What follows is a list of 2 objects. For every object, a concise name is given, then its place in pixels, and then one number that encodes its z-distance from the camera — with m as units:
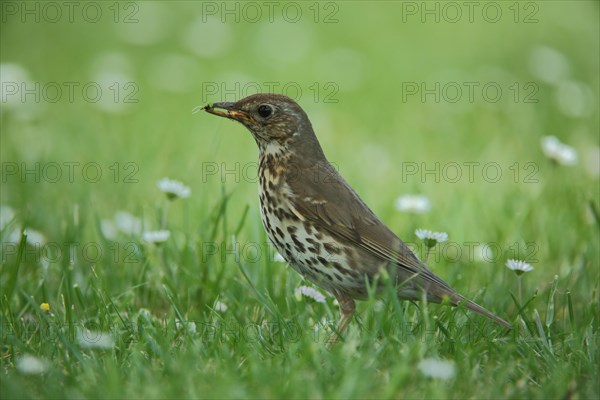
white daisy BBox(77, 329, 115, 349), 7.75
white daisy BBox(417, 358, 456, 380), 6.99
